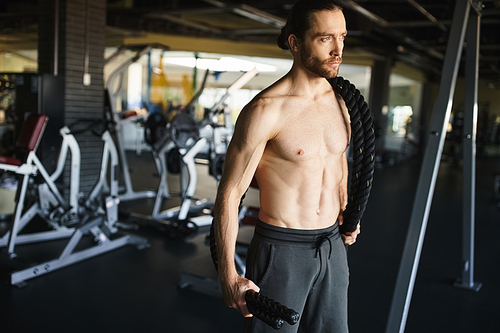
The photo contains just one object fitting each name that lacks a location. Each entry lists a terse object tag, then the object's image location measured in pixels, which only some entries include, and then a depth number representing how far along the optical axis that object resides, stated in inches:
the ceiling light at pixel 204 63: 367.1
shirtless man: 43.2
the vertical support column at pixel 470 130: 101.1
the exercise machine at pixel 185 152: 151.6
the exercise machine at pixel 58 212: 113.1
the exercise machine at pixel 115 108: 187.1
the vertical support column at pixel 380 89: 400.8
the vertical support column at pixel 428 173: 70.0
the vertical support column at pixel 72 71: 169.8
